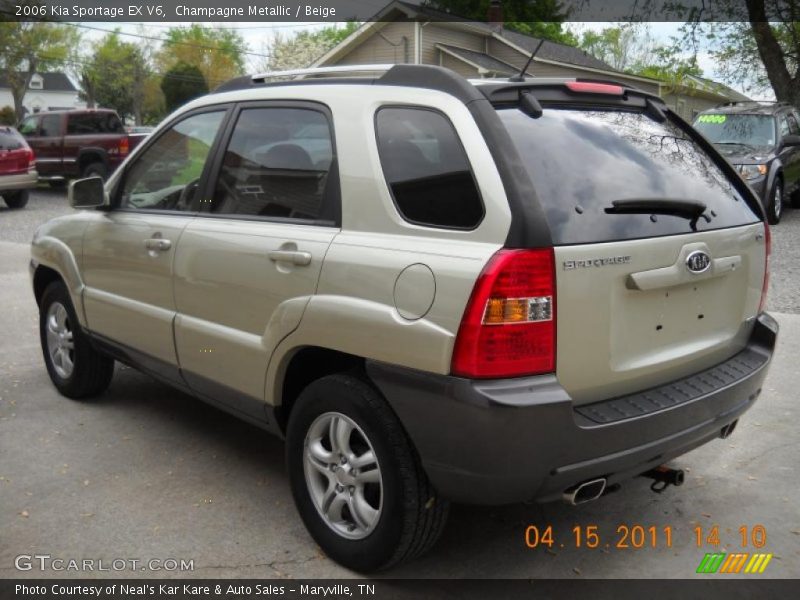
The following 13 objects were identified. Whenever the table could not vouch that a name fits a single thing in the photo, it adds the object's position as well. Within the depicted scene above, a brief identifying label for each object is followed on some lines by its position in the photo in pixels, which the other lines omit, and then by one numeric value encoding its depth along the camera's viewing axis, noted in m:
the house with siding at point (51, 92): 85.76
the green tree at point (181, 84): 54.88
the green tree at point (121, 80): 64.19
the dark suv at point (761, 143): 12.85
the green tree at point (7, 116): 55.25
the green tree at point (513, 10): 37.06
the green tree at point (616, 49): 59.97
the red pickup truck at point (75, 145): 20.09
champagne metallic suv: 2.78
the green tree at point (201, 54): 68.56
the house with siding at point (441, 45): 26.27
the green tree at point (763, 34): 19.77
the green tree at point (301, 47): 48.56
